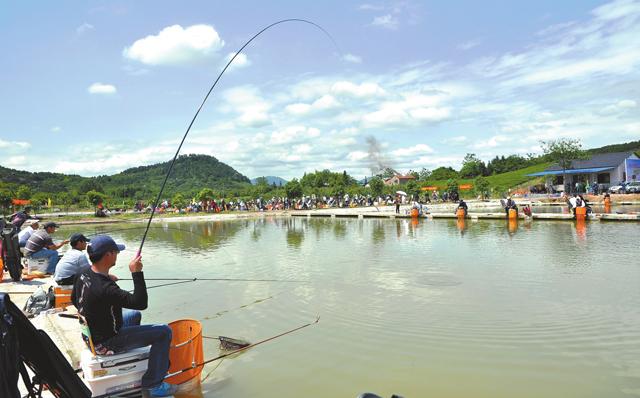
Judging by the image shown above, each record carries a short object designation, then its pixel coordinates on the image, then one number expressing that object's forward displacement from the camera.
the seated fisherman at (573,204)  22.64
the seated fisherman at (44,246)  9.78
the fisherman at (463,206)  26.02
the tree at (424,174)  114.43
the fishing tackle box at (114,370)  4.12
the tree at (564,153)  49.50
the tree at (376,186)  52.94
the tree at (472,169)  96.00
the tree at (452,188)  49.80
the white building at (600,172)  49.69
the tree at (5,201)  42.00
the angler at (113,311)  3.92
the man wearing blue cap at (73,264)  7.06
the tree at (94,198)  50.88
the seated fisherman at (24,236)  11.68
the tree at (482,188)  51.87
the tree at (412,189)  51.44
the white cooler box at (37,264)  10.25
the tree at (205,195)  45.00
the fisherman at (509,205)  24.39
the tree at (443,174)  101.25
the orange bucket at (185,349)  4.66
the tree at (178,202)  47.17
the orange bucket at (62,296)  7.19
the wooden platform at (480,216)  21.36
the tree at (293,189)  47.84
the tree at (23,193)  51.38
